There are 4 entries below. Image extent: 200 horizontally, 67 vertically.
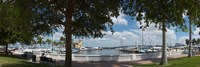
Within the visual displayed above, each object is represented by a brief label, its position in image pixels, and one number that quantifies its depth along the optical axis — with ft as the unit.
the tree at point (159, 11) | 18.01
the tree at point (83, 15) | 21.32
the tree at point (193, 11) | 16.59
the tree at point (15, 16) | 20.60
